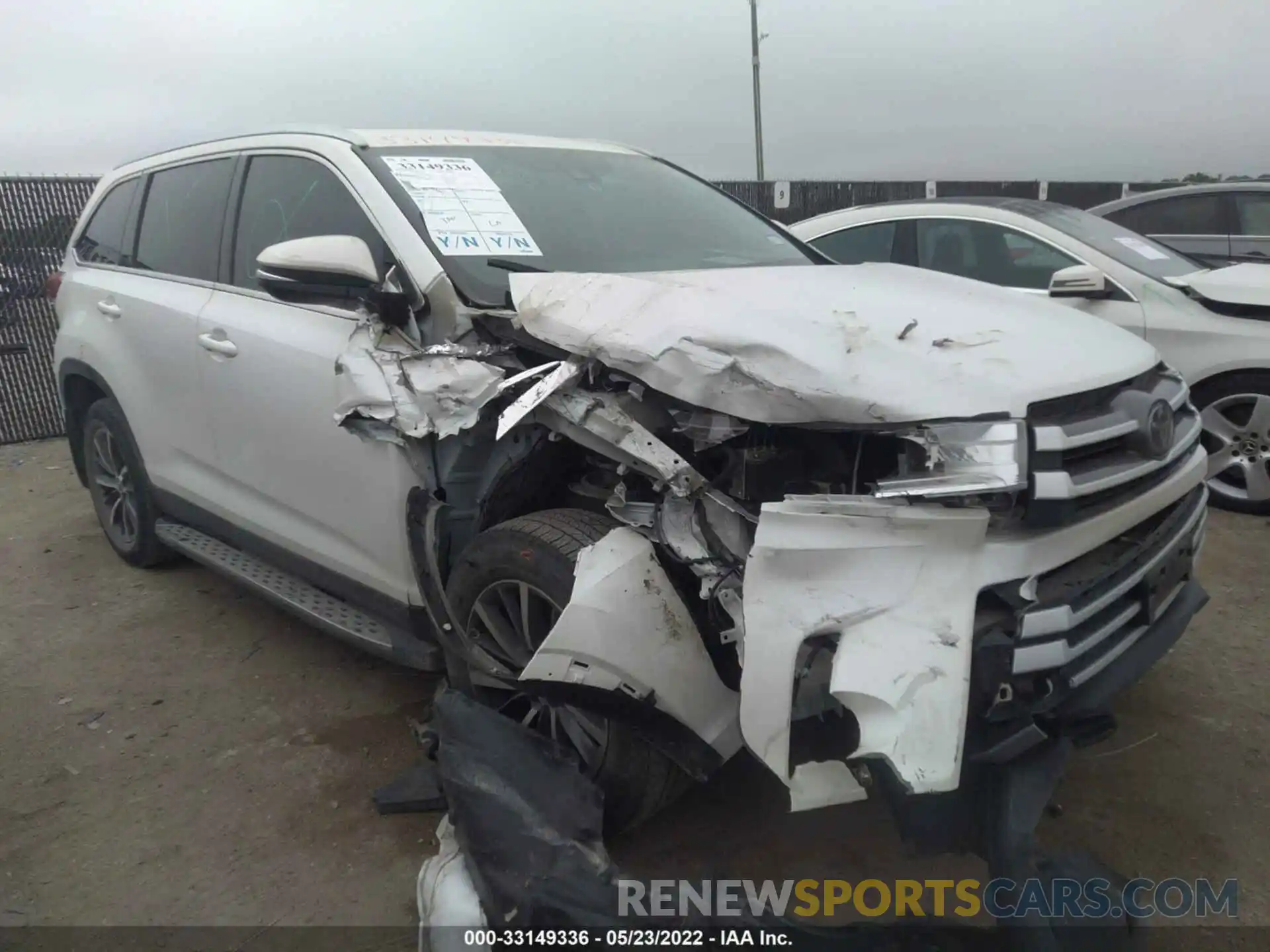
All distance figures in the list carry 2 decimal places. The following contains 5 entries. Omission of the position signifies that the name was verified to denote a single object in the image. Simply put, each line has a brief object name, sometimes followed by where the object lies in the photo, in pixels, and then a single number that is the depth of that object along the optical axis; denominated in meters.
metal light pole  17.27
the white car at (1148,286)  4.72
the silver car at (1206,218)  6.94
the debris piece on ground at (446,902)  1.99
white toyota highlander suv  1.86
